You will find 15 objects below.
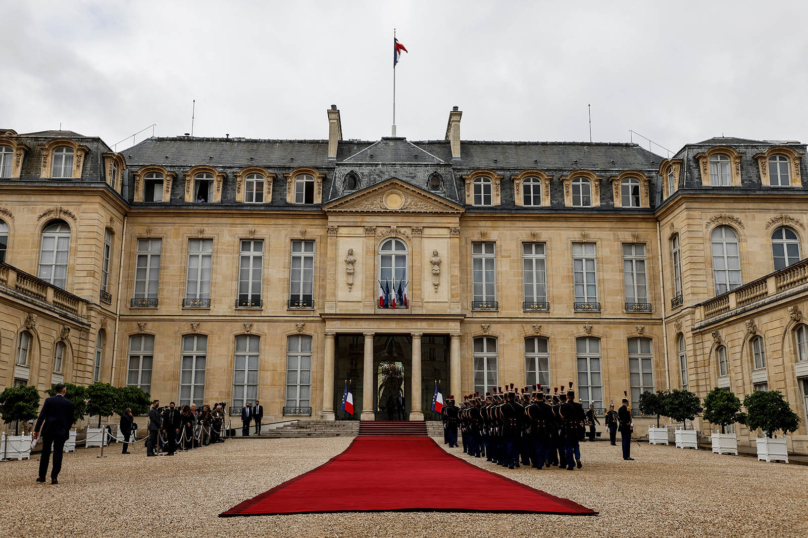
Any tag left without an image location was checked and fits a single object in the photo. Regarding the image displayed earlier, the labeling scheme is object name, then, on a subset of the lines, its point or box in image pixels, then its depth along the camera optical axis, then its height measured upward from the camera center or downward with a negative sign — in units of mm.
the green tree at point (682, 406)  23609 +253
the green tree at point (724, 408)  20062 +168
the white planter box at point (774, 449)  17109 -755
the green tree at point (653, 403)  25095 +371
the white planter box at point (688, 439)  22270 -708
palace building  27703 +5882
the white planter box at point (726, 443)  20016 -733
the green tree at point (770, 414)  17438 +20
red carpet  8109 -969
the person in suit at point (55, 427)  11258 -237
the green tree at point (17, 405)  17234 +126
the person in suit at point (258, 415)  27273 -110
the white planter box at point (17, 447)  16703 -784
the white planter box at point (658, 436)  24672 -692
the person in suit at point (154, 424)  19206 -318
